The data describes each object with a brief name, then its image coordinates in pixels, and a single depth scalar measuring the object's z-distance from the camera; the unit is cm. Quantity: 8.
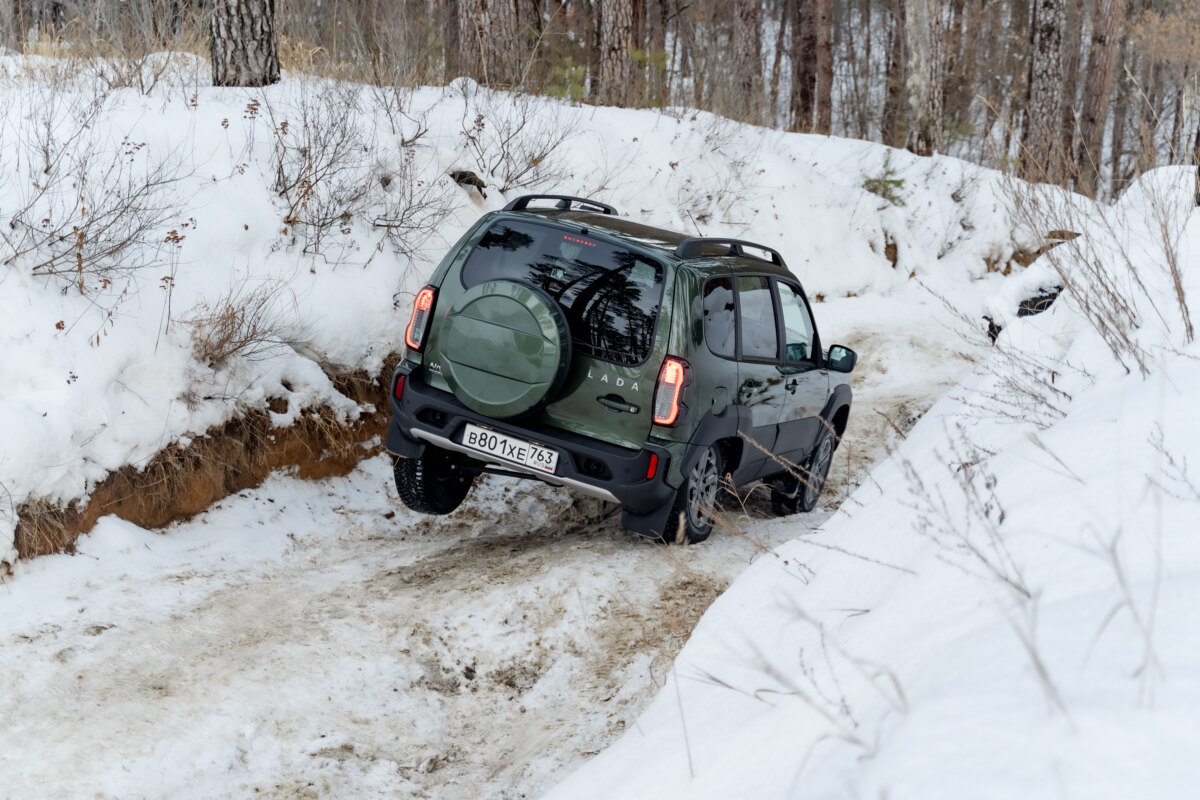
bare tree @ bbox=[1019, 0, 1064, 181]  1702
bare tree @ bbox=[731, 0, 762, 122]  1437
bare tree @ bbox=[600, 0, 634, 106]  1388
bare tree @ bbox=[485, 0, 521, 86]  1200
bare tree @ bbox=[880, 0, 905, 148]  2376
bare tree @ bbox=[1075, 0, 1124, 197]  1848
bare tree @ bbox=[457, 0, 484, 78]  1232
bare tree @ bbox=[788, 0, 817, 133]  2075
